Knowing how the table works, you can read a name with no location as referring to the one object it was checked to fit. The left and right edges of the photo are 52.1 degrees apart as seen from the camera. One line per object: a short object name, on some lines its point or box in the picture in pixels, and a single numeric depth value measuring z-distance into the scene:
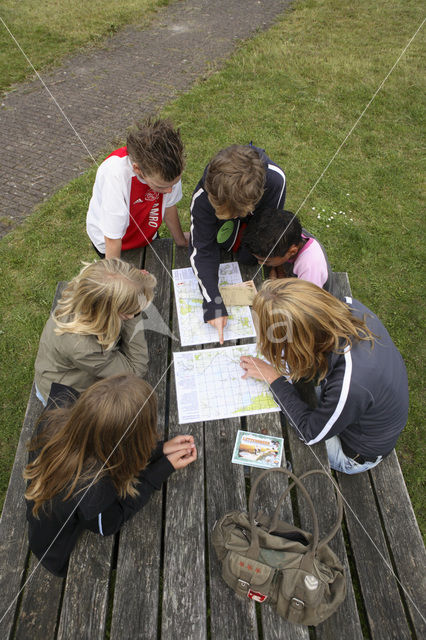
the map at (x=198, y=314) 2.32
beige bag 1.43
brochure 1.84
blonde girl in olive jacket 2.01
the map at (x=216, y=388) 2.01
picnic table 1.50
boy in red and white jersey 2.24
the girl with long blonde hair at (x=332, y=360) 1.75
